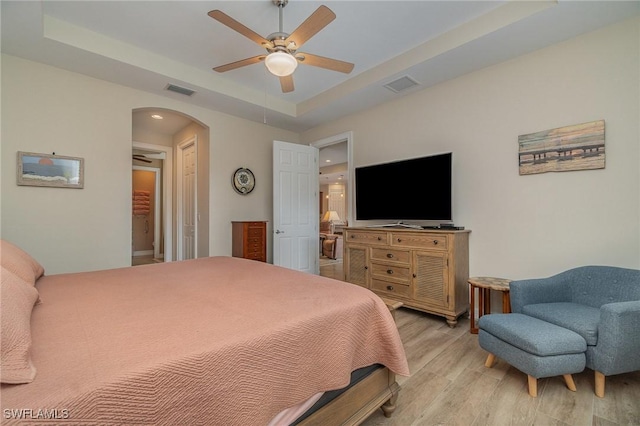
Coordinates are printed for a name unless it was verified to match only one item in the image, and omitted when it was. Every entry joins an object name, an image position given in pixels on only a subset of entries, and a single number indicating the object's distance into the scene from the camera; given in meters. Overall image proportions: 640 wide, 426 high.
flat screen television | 3.06
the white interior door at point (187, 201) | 4.63
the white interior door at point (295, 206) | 4.32
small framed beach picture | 2.74
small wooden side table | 2.50
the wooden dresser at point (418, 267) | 2.79
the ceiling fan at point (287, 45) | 1.85
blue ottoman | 1.66
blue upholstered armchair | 1.62
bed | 0.68
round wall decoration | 4.34
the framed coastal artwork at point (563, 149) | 2.32
